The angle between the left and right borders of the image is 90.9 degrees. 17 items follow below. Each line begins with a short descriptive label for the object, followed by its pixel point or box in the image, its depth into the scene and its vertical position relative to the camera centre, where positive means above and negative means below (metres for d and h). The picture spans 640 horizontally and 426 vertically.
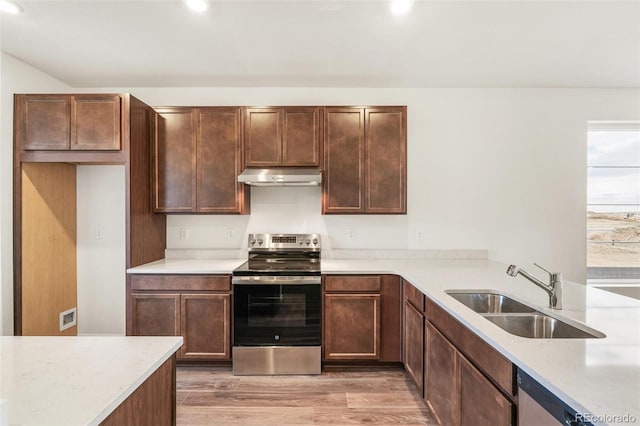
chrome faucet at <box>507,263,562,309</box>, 1.65 -0.43
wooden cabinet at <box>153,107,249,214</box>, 3.11 +0.54
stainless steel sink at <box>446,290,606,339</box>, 1.47 -0.59
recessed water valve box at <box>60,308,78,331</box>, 3.10 -1.09
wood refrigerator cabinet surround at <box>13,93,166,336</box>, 2.69 +0.42
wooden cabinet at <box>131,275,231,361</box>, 2.78 -0.89
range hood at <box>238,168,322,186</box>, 2.89 +0.30
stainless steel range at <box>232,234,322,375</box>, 2.71 -0.96
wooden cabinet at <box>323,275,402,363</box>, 2.78 -0.96
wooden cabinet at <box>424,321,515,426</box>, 1.29 -0.89
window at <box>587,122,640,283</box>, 3.43 +0.06
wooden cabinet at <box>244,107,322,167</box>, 3.10 +0.73
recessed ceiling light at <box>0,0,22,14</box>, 1.99 +1.32
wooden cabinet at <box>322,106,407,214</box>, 3.11 +0.52
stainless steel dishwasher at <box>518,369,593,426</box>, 0.91 -0.62
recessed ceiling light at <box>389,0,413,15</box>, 1.96 +1.30
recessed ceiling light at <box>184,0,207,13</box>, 1.95 +1.29
